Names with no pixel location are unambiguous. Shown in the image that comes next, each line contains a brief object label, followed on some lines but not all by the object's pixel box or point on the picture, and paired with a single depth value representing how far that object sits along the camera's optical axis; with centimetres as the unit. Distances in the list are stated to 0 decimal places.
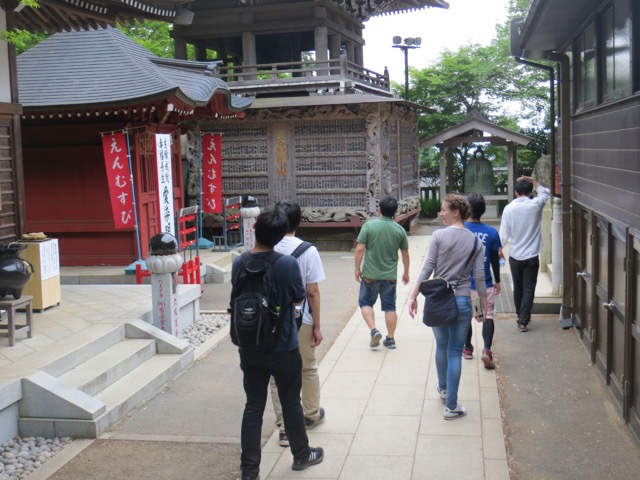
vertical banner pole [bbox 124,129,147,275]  1289
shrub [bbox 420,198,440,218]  2609
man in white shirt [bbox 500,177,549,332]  949
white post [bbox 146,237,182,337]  891
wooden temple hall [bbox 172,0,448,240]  1886
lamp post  2630
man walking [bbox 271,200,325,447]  580
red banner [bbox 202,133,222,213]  1684
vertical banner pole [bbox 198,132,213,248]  1709
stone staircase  655
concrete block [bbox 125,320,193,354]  873
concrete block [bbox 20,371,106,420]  652
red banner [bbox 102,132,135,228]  1259
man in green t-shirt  869
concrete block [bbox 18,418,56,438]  657
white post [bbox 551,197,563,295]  1078
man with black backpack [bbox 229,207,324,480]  499
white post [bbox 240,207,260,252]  1559
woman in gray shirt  657
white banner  1216
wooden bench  754
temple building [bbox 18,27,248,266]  1338
